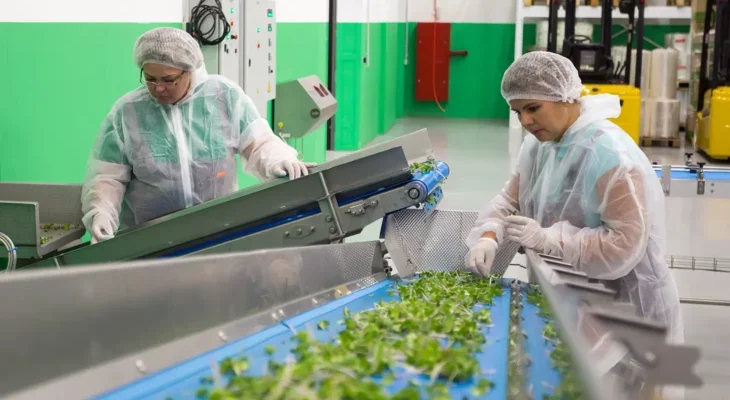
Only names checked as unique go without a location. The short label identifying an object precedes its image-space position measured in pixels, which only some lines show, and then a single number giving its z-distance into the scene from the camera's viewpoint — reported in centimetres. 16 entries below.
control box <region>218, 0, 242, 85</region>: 511
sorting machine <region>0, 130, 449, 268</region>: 289
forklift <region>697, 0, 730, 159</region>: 854
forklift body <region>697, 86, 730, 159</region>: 850
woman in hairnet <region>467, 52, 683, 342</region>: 239
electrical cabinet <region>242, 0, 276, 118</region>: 550
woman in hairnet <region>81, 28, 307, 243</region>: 316
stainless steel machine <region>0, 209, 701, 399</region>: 159
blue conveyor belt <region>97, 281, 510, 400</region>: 165
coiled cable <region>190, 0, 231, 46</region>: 493
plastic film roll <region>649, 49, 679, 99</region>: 984
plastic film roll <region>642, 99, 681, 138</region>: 986
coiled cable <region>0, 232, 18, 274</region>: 265
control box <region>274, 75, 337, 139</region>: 639
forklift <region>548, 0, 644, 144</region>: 865
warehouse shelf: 1059
